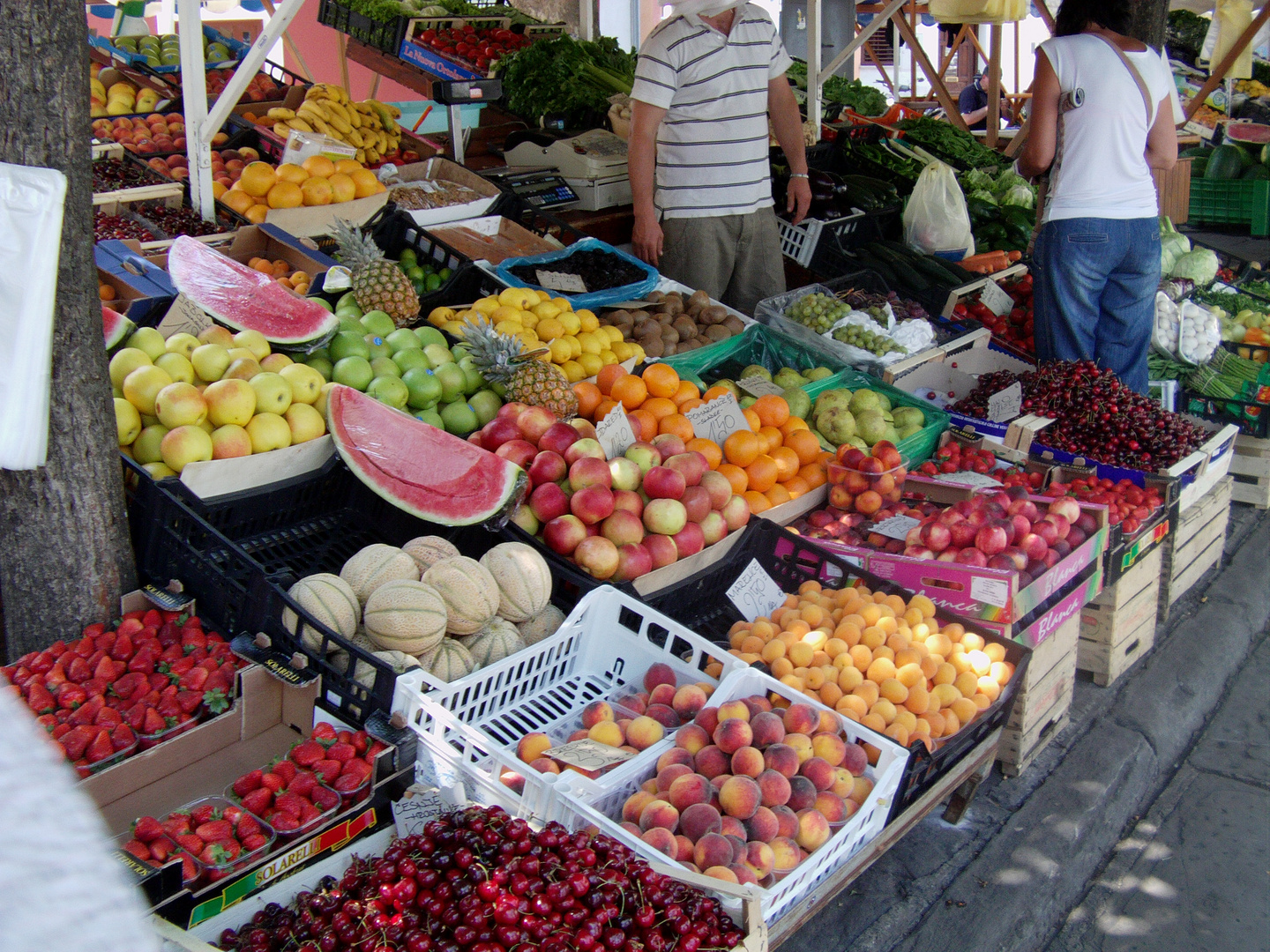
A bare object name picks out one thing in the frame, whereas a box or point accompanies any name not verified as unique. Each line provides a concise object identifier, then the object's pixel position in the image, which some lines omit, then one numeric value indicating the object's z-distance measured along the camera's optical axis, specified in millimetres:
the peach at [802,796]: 1980
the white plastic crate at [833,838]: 1822
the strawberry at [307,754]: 1897
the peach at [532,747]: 2027
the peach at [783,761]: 2012
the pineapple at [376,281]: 3377
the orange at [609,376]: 3389
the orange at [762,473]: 3203
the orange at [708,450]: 3156
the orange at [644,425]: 3168
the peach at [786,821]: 1917
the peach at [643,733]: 2123
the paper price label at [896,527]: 3088
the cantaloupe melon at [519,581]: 2451
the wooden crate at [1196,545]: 3986
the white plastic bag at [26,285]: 1950
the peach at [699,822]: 1862
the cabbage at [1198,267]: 6082
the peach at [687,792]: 1920
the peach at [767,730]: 2074
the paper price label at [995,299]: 5219
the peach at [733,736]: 2029
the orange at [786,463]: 3307
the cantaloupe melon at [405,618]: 2213
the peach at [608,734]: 2105
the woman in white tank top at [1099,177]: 4191
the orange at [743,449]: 3215
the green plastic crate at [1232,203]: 9789
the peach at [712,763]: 2008
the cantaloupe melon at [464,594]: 2350
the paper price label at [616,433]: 2980
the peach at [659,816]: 1868
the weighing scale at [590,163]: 5312
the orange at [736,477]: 3109
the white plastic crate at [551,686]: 2010
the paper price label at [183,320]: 2967
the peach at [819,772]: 2043
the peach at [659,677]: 2352
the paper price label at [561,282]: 4012
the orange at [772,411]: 3477
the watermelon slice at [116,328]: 2688
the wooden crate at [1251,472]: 4910
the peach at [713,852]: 1788
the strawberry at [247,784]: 1829
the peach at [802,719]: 2123
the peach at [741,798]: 1903
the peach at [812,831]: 1930
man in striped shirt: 4266
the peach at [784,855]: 1872
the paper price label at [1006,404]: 4070
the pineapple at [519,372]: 3131
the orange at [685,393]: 3396
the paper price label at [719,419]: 3316
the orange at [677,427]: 3201
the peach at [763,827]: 1890
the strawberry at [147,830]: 1673
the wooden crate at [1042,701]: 3059
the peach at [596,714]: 2182
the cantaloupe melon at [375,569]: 2355
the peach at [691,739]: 2068
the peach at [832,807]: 1995
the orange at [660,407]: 3238
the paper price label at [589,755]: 1952
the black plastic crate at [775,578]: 2594
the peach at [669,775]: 1970
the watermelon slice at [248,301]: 3055
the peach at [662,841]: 1806
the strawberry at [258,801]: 1795
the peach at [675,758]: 2025
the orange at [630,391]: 3309
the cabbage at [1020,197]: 7105
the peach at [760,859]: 1845
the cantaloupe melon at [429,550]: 2486
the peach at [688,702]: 2211
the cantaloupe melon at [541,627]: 2494
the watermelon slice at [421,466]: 2617
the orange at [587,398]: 3285
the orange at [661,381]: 3377
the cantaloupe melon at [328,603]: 2221
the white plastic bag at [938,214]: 5609
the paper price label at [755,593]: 2691
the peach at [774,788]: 1953
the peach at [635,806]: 1918
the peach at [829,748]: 2107
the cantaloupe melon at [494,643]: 2365
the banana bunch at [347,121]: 5059
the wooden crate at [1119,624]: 3518
